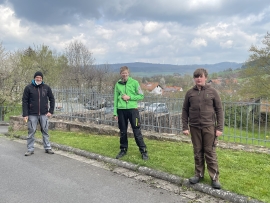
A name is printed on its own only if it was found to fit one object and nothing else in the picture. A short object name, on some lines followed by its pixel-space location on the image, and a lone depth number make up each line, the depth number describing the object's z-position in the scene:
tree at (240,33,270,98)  28.88
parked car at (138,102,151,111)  9.32
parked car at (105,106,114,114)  10.19
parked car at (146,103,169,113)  9.11
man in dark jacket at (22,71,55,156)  6.97
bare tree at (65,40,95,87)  35.50
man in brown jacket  4.43
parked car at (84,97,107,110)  10.38
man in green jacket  5.96
